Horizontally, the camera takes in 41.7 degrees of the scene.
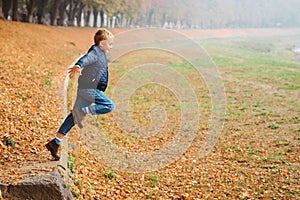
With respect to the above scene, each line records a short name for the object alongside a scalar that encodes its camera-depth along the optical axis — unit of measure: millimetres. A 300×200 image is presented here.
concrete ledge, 4984
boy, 6172
